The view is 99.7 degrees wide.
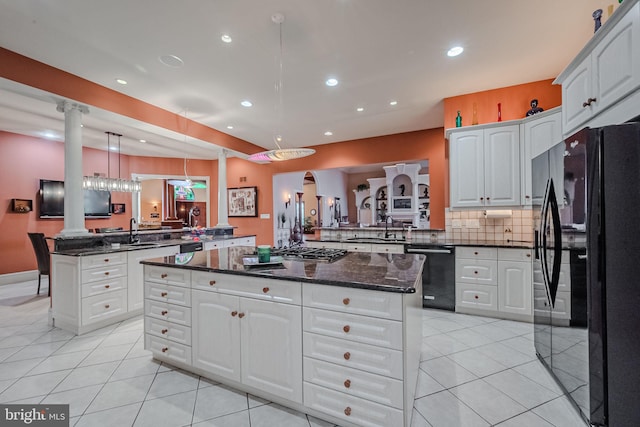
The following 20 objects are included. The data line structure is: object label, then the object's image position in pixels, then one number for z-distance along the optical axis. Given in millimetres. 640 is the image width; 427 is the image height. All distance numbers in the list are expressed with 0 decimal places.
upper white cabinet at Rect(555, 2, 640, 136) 1472
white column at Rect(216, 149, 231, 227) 5508
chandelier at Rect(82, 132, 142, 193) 4543
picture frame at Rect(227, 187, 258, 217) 6961
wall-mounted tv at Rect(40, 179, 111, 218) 5410
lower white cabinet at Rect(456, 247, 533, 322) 3091
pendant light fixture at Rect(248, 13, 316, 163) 2346
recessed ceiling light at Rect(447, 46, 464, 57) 2652
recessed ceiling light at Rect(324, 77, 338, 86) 3266
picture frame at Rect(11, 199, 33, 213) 5066
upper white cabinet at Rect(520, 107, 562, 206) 2902
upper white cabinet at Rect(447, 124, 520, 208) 3287
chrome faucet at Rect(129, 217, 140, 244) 3847
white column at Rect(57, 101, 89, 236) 3199
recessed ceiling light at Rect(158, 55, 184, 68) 2759
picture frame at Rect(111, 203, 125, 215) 6676
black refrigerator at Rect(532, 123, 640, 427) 1379
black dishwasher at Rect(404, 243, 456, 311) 3447
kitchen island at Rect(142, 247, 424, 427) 1419
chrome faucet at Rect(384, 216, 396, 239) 4211
